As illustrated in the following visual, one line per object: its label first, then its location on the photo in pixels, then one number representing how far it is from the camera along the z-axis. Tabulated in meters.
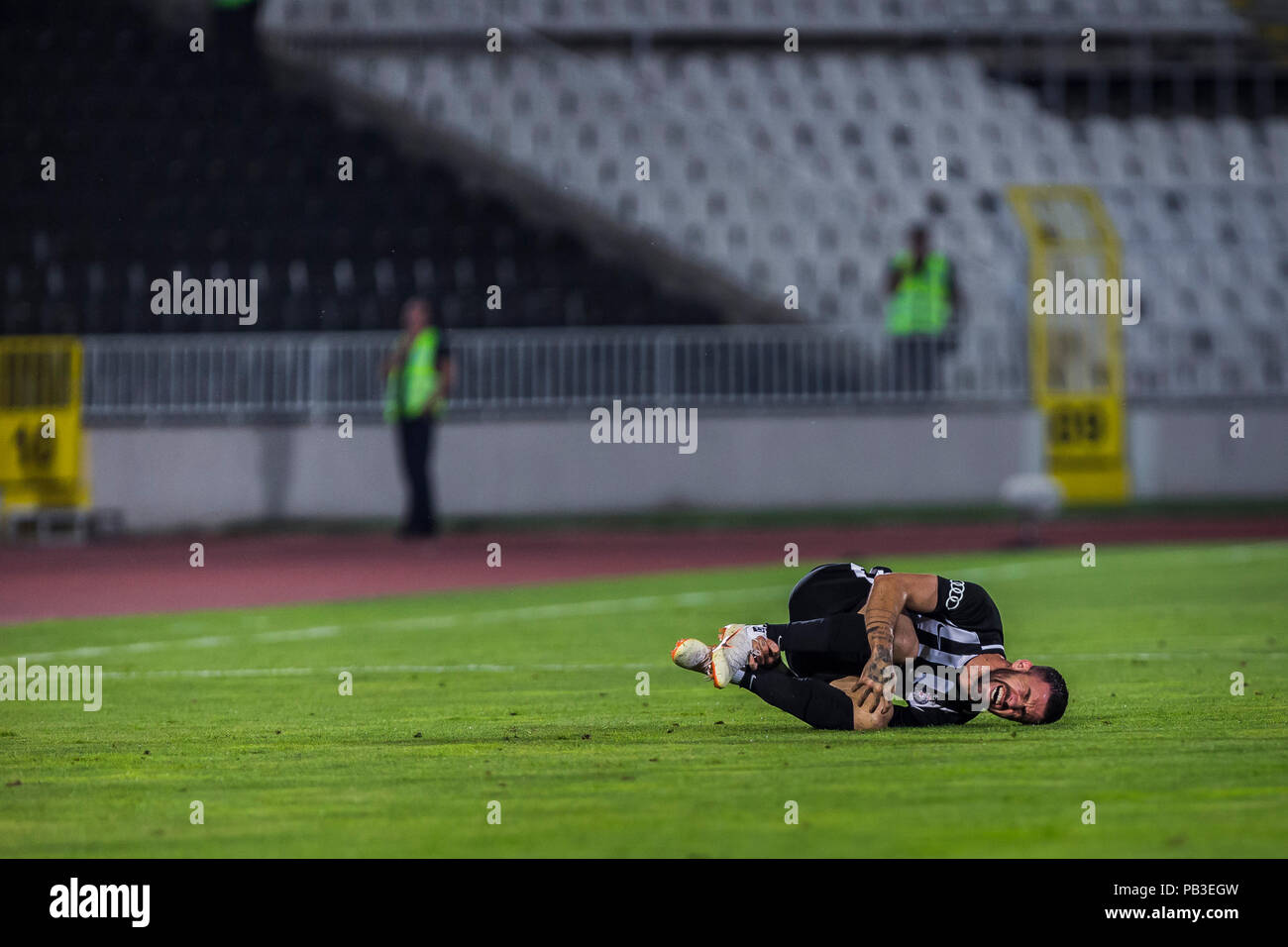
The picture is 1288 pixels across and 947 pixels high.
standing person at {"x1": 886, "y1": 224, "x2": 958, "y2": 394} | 22.89
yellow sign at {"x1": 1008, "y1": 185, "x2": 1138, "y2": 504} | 23.31
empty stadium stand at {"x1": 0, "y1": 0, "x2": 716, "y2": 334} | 24.47
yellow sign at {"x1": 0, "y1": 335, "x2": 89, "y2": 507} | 21.53
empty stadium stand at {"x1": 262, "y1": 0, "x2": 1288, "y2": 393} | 26.08
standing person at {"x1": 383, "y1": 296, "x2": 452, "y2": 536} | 20.58
